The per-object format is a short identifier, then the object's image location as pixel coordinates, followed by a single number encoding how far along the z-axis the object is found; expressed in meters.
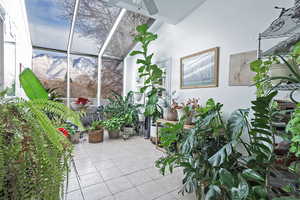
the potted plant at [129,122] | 3.28
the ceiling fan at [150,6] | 1.50
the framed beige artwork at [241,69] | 1.72
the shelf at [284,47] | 1.00
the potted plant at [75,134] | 2.76
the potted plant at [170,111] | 2.53
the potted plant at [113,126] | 3.20
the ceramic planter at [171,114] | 2.53
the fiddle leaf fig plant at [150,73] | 2.52
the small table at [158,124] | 2.60
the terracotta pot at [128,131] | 3.28
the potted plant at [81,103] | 3.11
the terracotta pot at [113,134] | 3.25
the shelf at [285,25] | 1.07
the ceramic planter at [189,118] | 2.20
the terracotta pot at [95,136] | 2.94
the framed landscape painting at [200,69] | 2.10
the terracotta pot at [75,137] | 2.85
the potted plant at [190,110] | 2.01
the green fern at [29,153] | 0.41
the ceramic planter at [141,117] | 3.69
